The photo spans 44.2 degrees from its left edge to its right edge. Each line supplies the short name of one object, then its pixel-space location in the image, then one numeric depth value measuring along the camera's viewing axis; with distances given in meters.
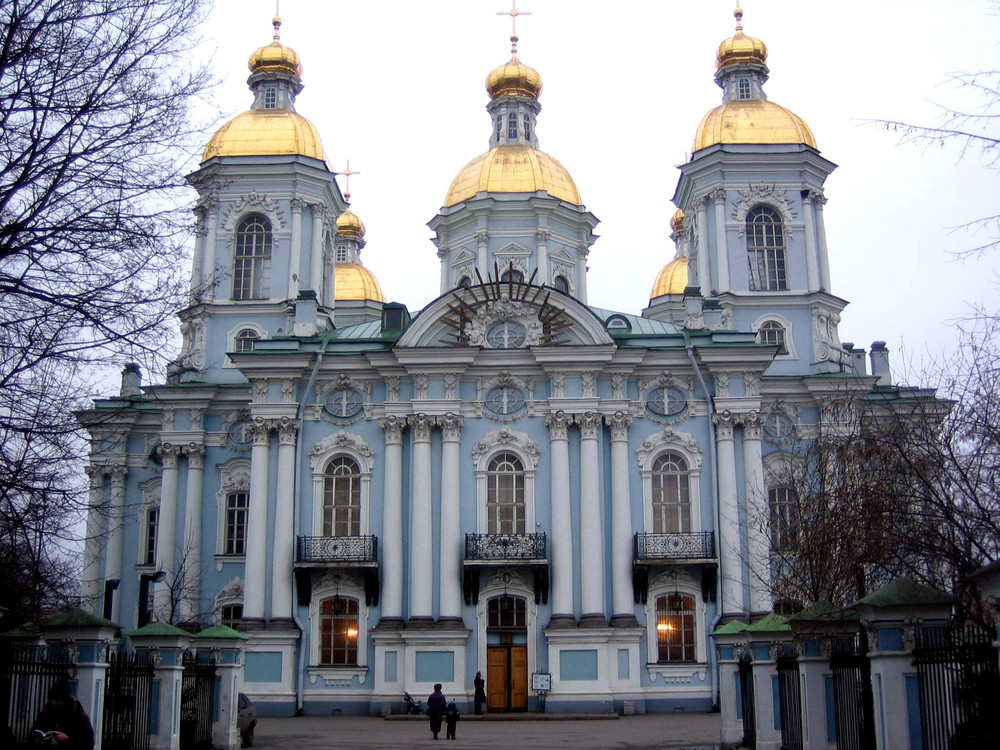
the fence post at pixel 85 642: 14.80
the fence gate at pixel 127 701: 16.47
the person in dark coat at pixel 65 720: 10.10
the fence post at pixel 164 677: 17.12
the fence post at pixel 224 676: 19.45
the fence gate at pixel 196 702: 18.50
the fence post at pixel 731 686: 21.03
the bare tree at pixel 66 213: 12.70
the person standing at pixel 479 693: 29.39
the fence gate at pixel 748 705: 19.49
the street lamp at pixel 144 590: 25.47
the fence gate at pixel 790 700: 16.69
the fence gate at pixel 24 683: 13.23
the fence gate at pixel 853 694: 13.71
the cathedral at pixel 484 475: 30.95
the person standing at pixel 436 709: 22.94
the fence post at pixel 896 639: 12.41
